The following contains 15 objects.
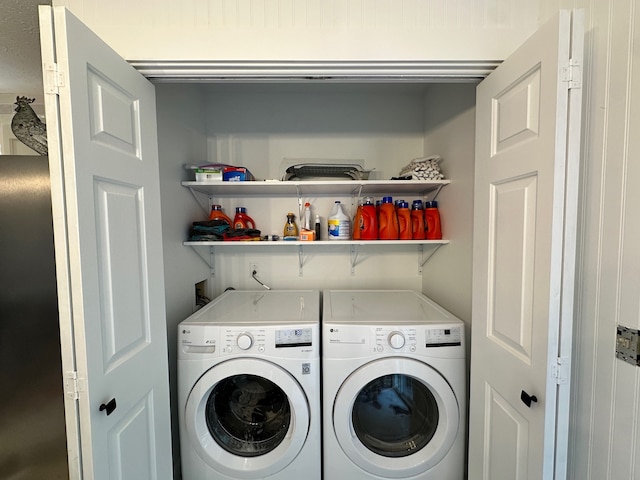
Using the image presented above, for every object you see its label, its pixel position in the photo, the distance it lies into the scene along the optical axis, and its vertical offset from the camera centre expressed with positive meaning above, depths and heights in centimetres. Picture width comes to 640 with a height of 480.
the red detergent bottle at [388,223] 188 +2
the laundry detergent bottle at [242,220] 203 +6
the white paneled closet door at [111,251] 76 -7
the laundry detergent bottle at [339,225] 190 +1
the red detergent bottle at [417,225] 191 +1
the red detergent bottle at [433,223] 189 +2
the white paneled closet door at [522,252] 80 -10
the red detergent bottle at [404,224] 188 +1
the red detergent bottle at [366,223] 189 +2
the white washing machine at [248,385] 136 -83
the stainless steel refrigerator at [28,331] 130 -50
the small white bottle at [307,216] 204 +8
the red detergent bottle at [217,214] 200 +10
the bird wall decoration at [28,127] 143 +55
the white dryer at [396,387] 137 -84
